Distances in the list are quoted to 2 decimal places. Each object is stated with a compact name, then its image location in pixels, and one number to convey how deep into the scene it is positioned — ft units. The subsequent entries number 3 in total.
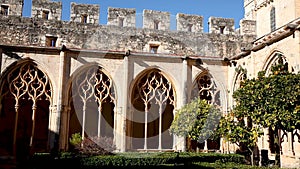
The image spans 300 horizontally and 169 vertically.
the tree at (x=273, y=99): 28.48
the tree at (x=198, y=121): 37.65
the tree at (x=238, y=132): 32.09
